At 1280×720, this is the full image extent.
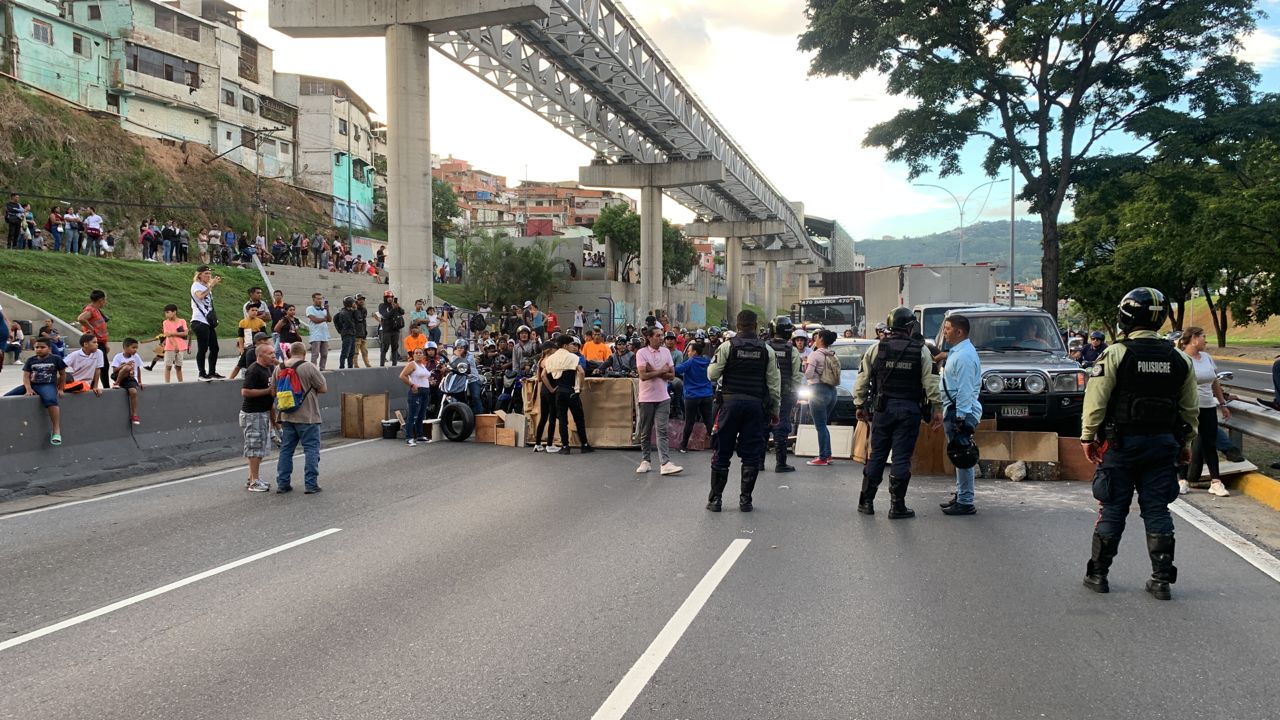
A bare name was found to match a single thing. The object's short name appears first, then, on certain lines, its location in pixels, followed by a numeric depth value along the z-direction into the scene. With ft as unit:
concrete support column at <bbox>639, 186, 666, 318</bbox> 159.84
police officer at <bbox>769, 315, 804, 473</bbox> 38.83
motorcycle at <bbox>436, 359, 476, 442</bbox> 47.85
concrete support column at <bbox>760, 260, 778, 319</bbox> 313.61
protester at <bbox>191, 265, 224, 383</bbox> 49.16
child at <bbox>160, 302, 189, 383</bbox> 54.65
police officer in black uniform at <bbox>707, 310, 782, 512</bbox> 27.78
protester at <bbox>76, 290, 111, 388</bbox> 44.80
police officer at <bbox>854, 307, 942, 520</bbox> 26.27
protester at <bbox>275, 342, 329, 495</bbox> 32.04
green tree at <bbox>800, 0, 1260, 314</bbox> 77.20
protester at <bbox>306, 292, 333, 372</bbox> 61.72
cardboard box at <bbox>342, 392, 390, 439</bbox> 50.08
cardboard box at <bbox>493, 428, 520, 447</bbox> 46.21
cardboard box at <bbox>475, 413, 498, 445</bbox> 47.44
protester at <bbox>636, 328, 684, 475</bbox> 36.73
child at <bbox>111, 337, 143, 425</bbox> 38.04
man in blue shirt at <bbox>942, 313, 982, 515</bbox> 27.37
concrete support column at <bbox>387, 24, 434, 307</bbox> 78.18
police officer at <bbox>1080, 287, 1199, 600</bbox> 18.58
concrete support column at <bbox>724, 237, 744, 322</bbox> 231.50
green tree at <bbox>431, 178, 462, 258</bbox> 241.76
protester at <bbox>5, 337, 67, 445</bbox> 33.86
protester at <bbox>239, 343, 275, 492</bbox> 32.65
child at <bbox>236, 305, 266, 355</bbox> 47.83
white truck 74.49
